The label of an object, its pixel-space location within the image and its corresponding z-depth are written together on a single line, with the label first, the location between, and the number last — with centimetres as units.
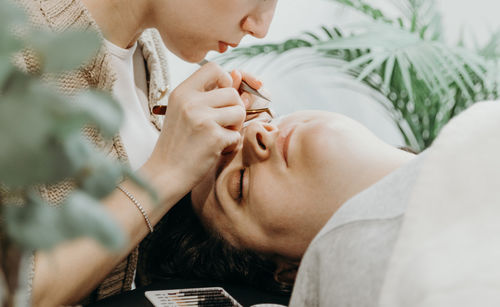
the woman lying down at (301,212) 55
